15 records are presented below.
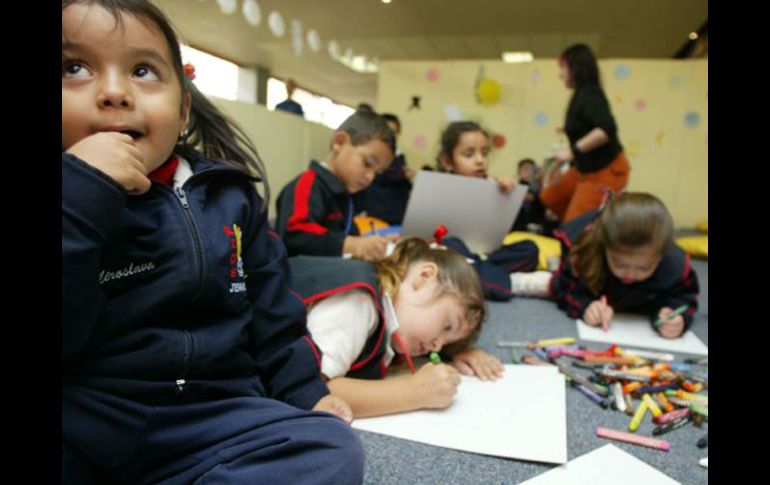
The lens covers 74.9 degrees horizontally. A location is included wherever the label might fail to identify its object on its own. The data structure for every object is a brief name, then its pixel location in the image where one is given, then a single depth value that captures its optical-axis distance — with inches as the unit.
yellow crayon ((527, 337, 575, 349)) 35.7
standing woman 65.0
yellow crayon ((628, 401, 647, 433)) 24.3
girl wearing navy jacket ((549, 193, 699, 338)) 37.8
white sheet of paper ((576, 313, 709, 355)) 37.2
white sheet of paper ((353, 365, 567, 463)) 21.7
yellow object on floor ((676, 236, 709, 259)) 80.0
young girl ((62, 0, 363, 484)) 13.4
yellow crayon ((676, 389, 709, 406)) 27.1
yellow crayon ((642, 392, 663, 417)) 25.7
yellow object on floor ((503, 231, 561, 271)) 59.8
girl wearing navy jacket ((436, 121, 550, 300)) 51.9
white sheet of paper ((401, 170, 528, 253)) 49.5
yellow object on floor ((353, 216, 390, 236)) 56.8
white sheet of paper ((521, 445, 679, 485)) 19.4
